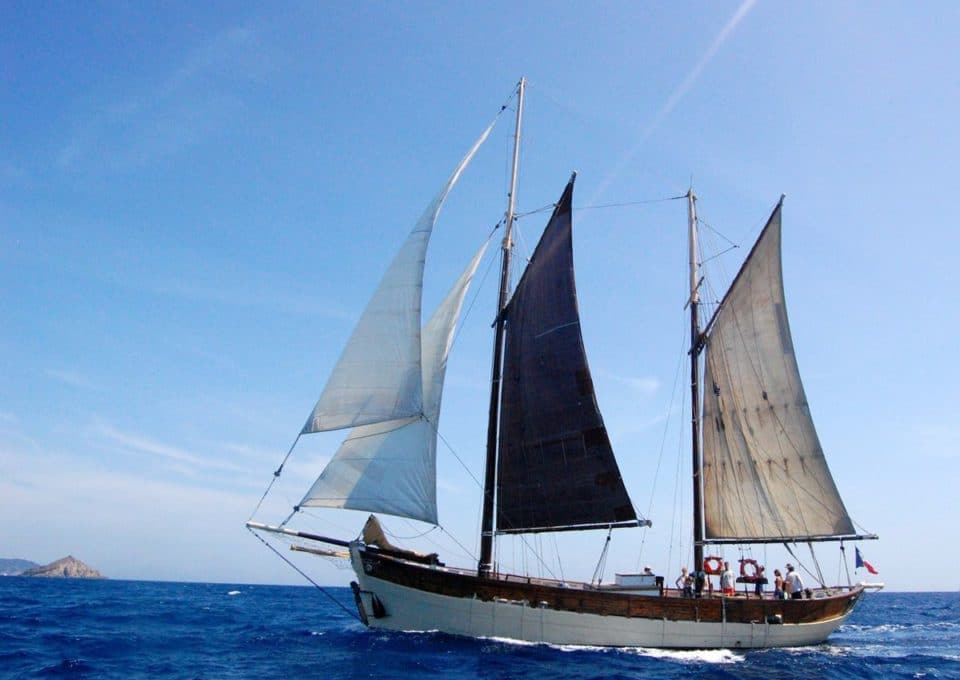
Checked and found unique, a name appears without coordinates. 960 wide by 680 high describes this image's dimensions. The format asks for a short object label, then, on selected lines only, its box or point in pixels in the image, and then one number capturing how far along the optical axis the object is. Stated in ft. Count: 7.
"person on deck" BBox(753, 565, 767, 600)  104.78
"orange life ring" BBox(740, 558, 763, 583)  108.47
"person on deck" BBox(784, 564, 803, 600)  106.11
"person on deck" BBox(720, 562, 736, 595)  102.42
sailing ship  91.04
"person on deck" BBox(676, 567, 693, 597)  102.73
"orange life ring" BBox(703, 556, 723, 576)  106.11
